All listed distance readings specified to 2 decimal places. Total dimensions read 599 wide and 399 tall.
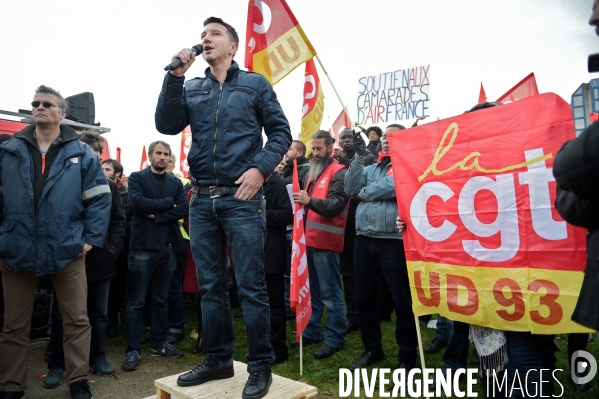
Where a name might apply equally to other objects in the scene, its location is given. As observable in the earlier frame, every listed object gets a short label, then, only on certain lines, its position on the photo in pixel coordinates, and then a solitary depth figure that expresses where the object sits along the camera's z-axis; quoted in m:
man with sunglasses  3.57
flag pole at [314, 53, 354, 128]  5.78
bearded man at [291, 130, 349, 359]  5.03
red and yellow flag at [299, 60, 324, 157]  6.44
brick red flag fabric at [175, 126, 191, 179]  12.48
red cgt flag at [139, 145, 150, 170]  13.57
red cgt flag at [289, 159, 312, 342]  4.44
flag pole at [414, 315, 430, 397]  3.40
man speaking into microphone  2.80
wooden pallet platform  2.83
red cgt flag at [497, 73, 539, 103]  8.02
